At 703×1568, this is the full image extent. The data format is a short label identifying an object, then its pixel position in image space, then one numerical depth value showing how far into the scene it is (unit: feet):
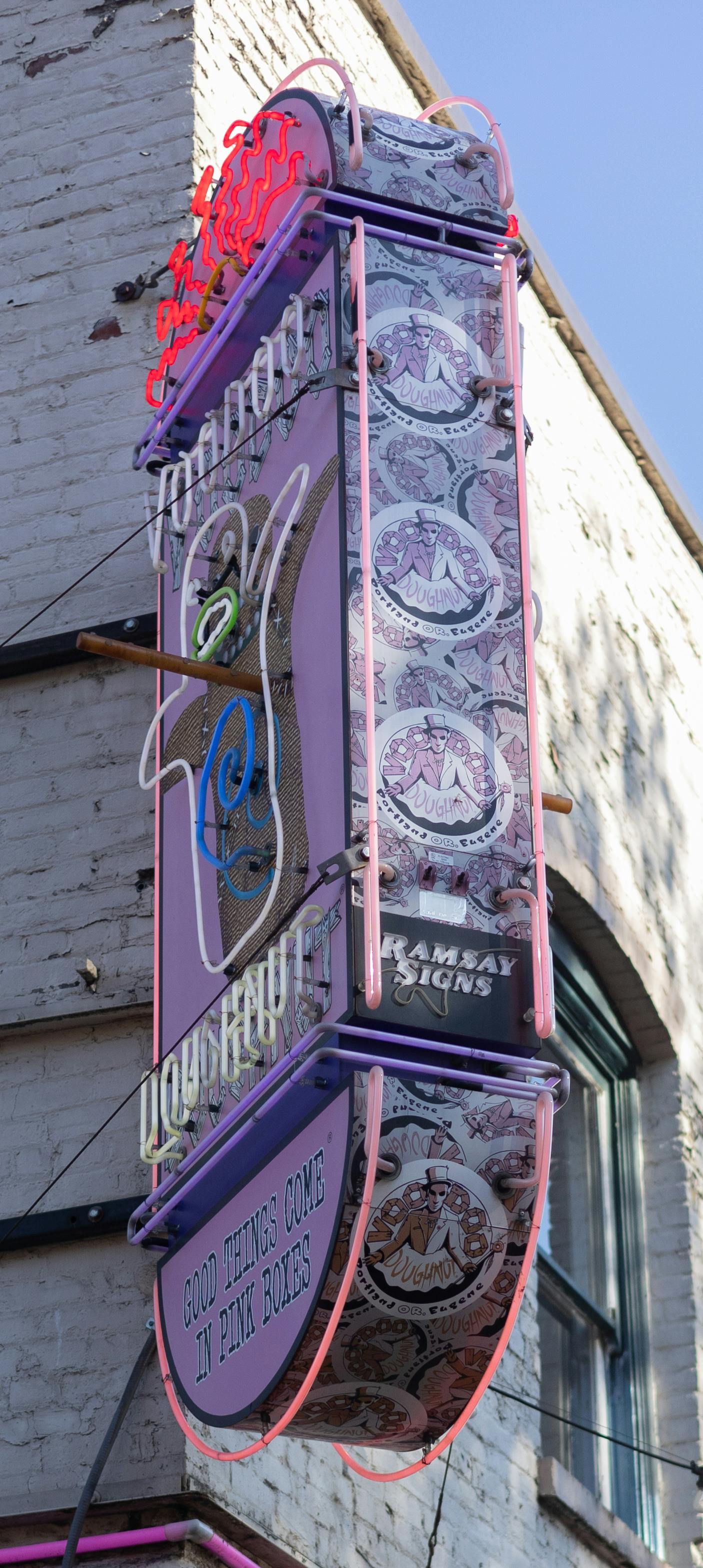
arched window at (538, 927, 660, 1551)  26.37
